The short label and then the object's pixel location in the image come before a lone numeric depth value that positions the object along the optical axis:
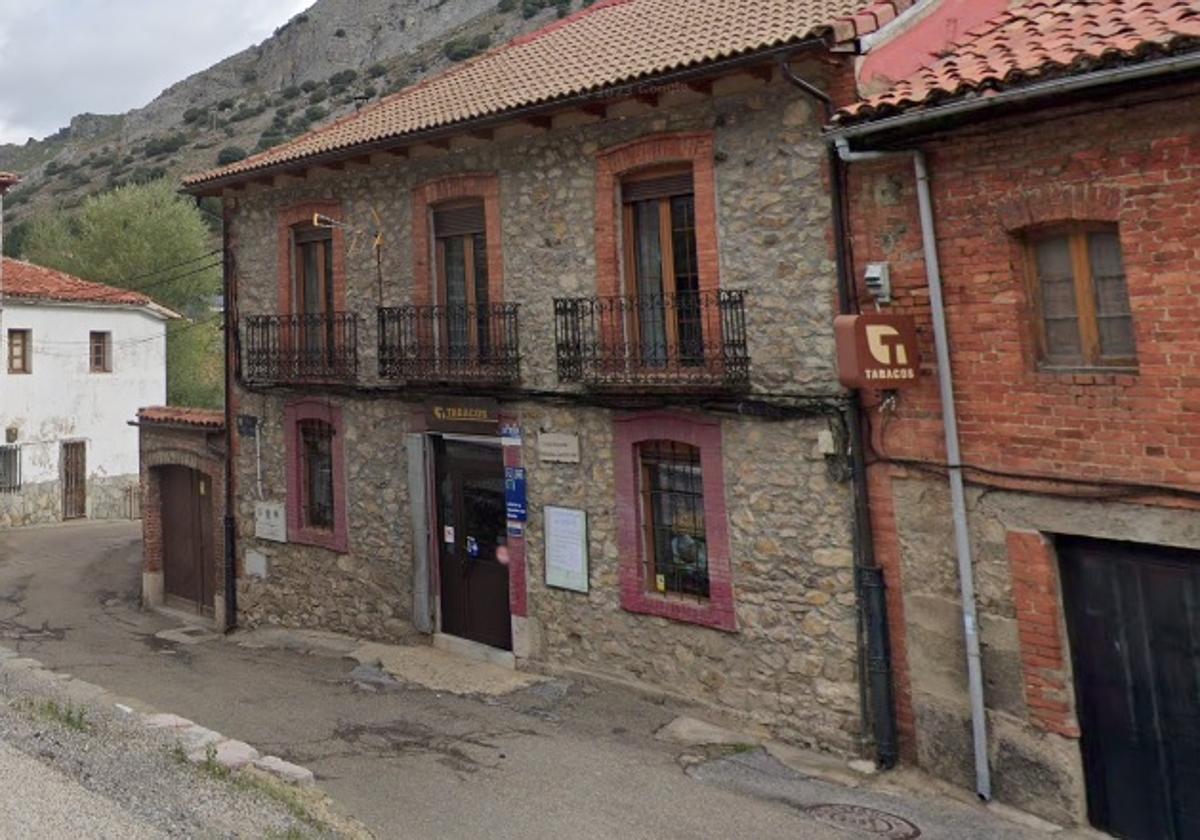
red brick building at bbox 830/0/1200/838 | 5.62
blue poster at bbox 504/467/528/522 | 9.71
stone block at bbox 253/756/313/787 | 6.24
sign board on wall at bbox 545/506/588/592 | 9.16
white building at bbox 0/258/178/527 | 23.05
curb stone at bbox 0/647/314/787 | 6.12
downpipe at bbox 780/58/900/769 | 7.16
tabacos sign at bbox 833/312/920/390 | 6.54
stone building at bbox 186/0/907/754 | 7.60
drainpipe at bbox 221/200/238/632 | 13.06
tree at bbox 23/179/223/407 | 33.75
